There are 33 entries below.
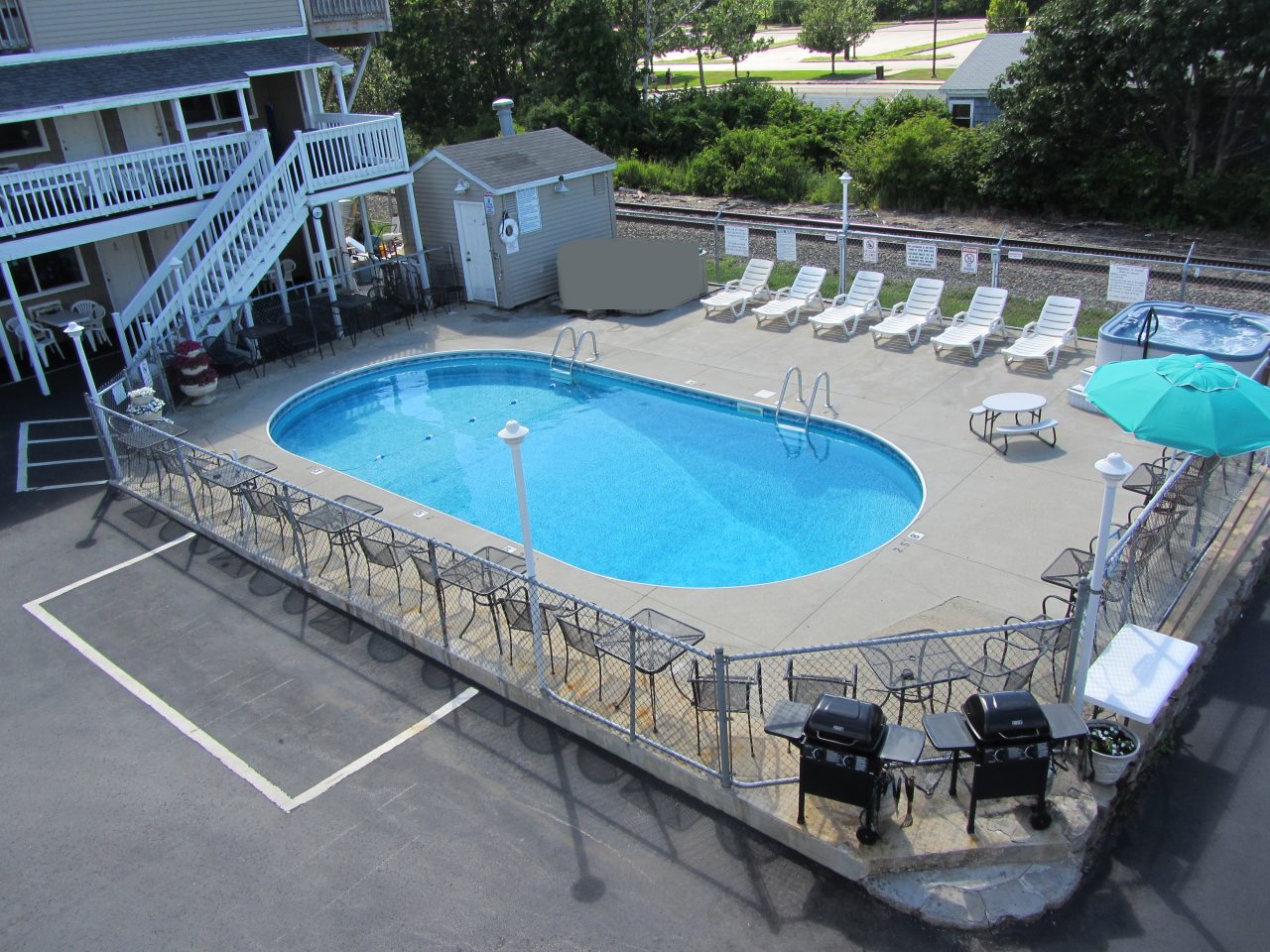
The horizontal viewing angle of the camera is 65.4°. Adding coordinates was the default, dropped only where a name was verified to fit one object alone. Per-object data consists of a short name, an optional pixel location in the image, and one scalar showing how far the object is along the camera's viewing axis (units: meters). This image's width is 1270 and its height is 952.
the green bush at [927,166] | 28.39
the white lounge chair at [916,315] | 16.83
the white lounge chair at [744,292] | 19.06
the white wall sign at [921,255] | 17.91
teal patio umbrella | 8.73
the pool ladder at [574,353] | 17.70
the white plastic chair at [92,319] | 18.66
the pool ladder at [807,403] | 14.36
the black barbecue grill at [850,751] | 6.71
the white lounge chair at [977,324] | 16.03
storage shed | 19.86
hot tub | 12.89
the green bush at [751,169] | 30.61
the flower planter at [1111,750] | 7.33
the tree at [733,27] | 49.66
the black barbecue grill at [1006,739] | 6.71
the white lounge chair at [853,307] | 17.52
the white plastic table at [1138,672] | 7.49
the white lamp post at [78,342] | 12.74
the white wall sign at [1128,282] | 15.63
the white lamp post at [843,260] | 17.98
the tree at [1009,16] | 49.97
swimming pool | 12.28
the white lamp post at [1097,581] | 6.55
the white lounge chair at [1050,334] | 15.24
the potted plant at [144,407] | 14.48
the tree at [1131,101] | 23.84
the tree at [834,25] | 58.19
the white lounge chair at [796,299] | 18.31
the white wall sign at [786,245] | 19.65
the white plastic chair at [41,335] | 18.25
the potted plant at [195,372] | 16.17
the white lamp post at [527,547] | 7.59
